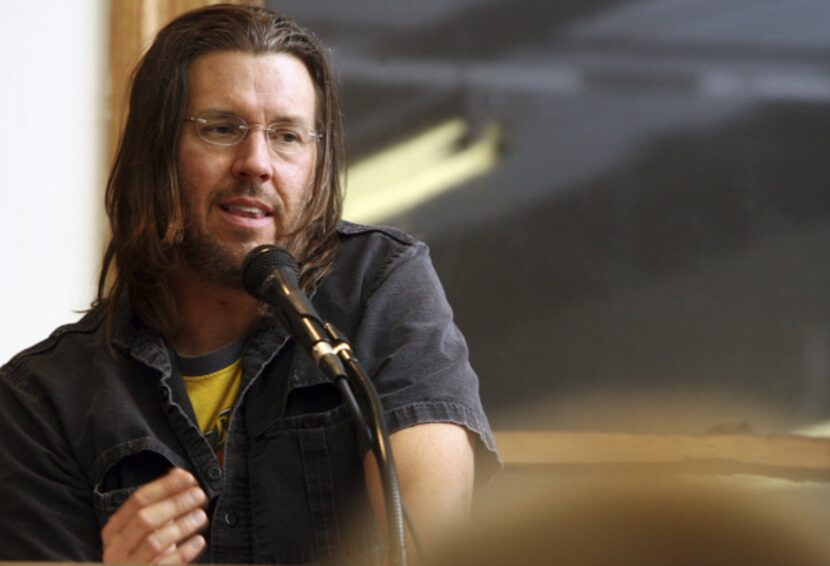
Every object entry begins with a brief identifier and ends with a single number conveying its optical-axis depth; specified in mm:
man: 7111
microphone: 6776
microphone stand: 6721
